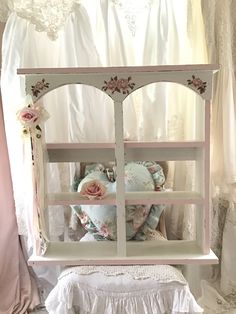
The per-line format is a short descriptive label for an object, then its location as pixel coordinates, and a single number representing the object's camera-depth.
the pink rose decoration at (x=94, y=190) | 1.63
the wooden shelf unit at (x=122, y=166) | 1.54
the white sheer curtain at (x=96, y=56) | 1.84
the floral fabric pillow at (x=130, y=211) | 1.82
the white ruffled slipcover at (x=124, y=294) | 1.55
